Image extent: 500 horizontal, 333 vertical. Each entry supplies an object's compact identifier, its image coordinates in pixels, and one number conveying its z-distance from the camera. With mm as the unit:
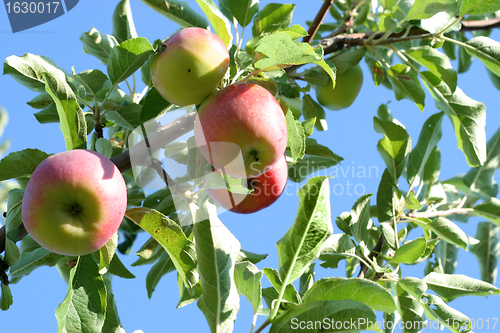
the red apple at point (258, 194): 1015
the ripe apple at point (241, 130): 946
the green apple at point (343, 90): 1259
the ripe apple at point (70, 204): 928
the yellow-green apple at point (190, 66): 952
